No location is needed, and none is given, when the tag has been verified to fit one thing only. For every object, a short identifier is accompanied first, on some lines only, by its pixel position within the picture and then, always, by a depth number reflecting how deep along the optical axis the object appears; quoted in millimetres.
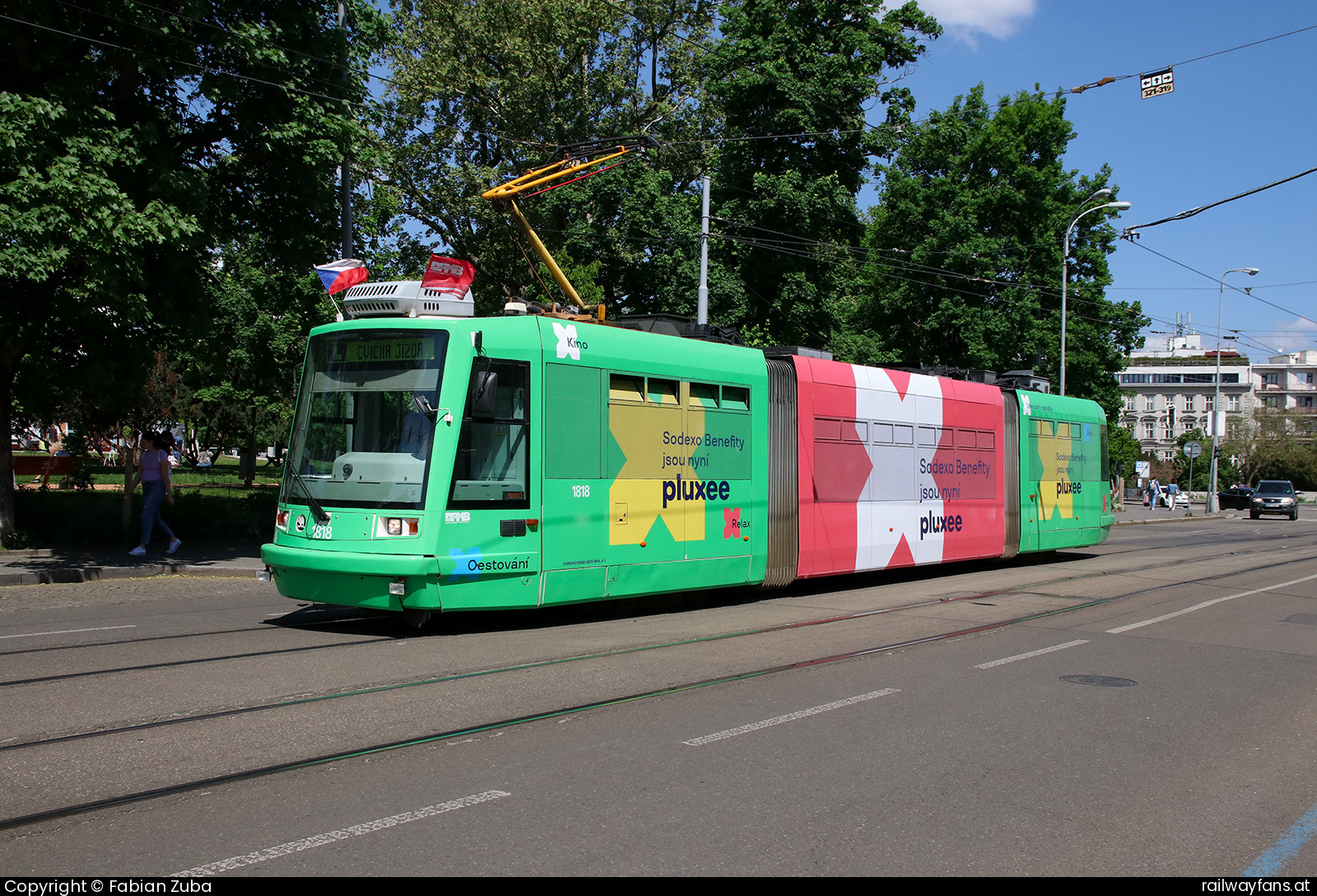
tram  9148
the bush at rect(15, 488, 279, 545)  16641
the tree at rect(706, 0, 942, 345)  30828
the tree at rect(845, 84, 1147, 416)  37031
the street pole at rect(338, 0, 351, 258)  18828
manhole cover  7910
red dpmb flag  9930
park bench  29612
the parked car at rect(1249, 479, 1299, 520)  47062
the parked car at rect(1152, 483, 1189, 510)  52000
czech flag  11430
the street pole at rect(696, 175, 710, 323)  20428
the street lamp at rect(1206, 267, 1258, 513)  48938
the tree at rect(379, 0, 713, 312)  32688
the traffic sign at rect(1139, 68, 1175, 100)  18969
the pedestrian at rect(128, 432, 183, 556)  15242
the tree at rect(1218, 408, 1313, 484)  80312
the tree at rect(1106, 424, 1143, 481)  47312
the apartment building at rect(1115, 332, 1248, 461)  118125
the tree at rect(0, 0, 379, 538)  12797
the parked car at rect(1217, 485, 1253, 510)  55219
